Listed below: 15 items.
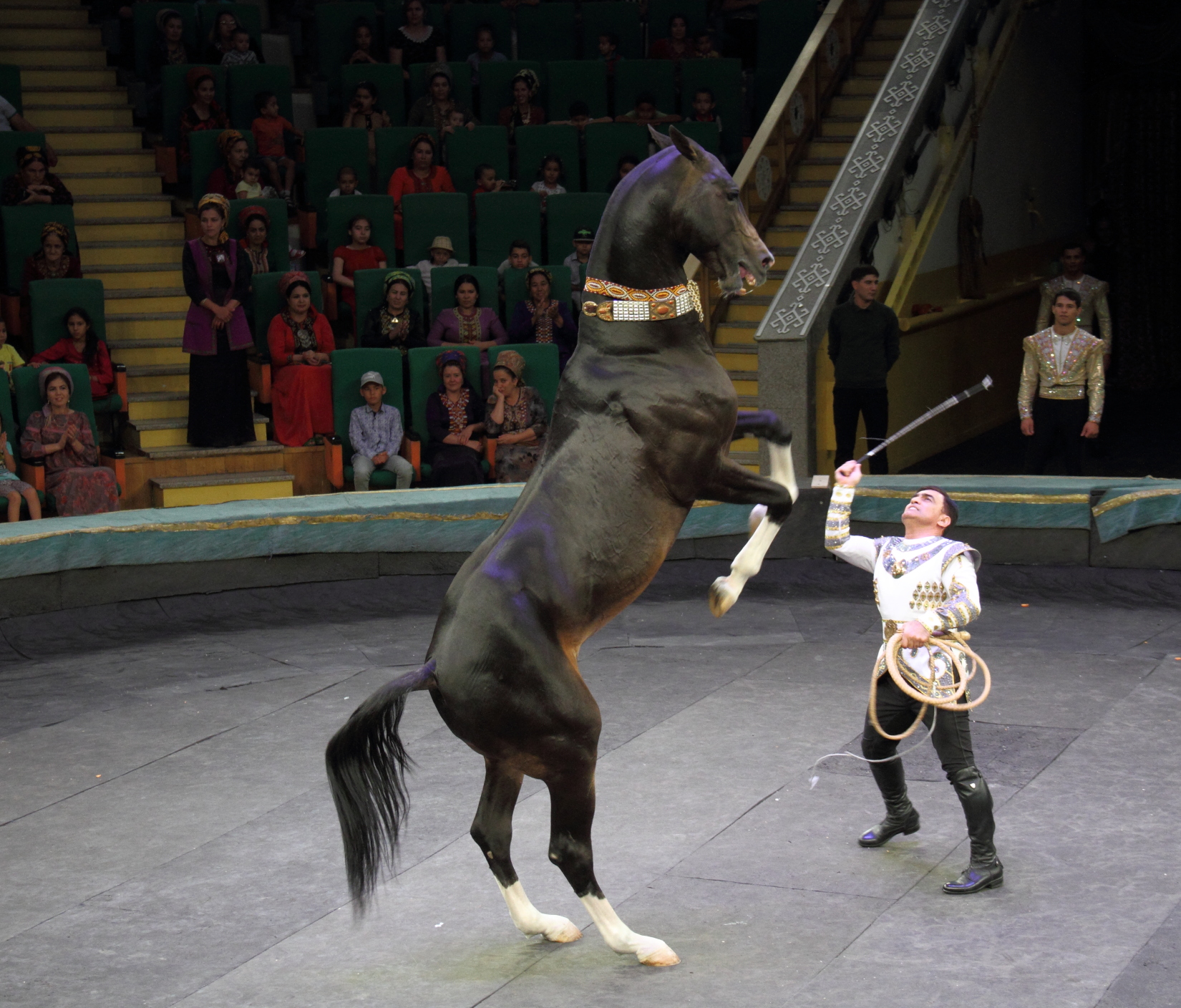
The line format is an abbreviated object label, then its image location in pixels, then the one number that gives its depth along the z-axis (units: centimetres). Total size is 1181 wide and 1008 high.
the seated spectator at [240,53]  1398
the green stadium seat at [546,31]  1548
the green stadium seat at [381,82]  1423
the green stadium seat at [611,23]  1555
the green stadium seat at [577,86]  1463
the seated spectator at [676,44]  1516
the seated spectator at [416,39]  1483
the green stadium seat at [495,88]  1454
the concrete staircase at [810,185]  1316
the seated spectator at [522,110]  1432
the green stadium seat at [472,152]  1368
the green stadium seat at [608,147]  1388
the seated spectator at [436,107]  1387
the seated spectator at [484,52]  1488
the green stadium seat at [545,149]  1389
